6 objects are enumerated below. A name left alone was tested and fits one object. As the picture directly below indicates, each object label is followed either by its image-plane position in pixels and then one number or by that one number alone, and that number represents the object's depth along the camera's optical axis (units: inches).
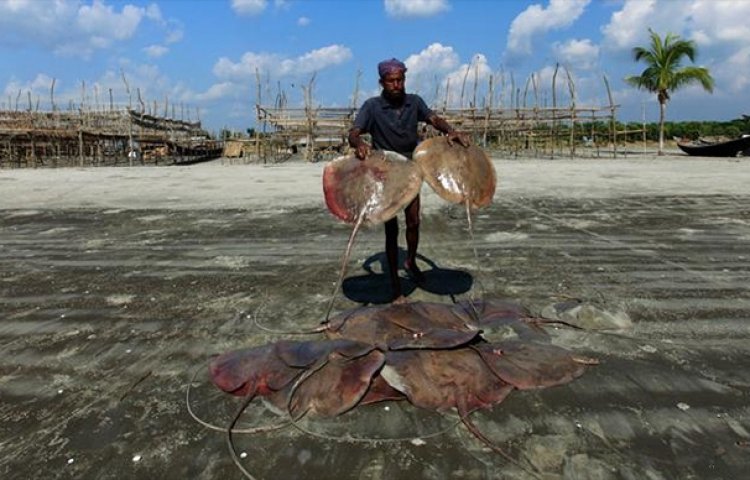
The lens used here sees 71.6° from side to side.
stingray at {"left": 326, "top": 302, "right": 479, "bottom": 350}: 116.7
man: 157.2
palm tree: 1047.0
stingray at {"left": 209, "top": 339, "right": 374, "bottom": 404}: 109.5
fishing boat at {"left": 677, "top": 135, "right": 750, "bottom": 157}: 907.1
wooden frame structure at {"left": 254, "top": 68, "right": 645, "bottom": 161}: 966.4
